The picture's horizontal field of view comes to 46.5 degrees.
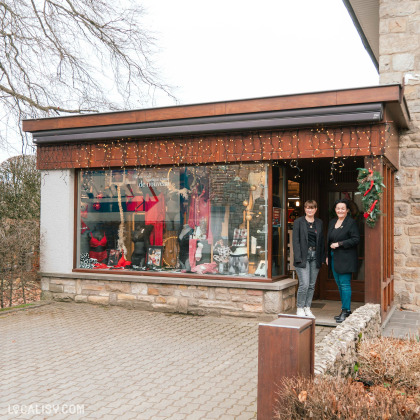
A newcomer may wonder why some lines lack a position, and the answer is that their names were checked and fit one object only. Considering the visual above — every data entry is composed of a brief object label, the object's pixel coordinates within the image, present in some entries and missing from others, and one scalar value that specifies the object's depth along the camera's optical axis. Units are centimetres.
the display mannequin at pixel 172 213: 912
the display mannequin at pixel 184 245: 895
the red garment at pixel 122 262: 950
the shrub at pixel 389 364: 418
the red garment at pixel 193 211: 898
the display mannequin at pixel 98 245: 972
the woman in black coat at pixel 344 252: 734
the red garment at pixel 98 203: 979
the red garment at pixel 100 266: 964
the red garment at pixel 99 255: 970
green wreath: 708
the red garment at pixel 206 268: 869
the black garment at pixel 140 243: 935
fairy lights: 738
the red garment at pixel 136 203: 943
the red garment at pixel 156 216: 924
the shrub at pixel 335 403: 290
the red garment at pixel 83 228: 984
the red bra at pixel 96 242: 973
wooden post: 340
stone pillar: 867
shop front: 752
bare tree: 1240
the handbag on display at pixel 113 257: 960
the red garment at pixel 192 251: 889
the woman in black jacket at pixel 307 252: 754
